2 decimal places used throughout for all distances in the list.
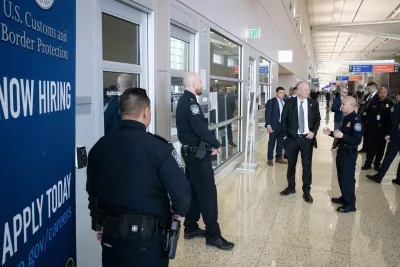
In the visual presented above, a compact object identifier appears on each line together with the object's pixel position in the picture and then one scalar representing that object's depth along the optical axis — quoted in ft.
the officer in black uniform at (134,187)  5.10
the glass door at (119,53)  8.80
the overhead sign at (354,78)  131.54
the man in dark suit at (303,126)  14.19
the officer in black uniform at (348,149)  12.41
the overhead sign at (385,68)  82.38
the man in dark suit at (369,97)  21.48
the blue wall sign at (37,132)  3.64
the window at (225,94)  17.53
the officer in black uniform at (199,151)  9.51
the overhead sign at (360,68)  85.30
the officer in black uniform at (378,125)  19.71
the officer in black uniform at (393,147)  16.94
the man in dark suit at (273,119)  21.24
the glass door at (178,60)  12.93
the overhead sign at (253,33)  21.61
